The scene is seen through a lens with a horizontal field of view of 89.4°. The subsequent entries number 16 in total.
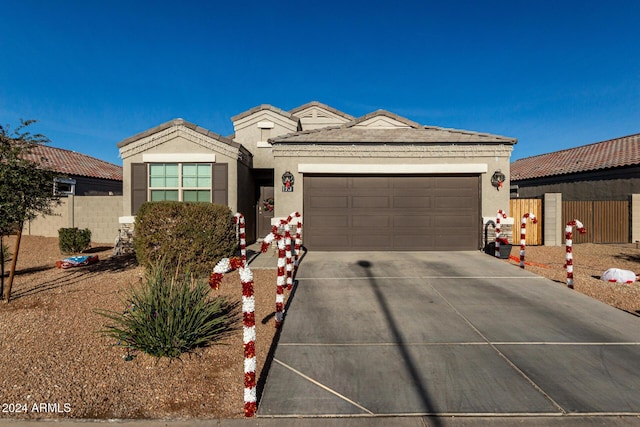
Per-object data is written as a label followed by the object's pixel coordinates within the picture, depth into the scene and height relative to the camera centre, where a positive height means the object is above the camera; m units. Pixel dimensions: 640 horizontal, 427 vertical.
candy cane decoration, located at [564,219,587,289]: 6.53 -0.73
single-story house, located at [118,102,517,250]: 10.42 +1.13
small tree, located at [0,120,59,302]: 5.33 +0.48
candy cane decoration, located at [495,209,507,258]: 9.30 -0.42
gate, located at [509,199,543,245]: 12.34 -0.04
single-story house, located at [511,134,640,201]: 16.02 +2.33
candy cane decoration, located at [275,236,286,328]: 4.67 -1.23
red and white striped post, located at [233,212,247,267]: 7.84 -0.43
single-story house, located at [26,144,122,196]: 18.69 +2.49
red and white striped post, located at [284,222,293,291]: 5.96 -1.06
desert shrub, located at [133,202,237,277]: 6.80 -0.46
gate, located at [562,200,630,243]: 13.47 -0.25
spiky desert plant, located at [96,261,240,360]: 3.71 -1.30
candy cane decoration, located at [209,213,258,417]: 2.76 -0.96
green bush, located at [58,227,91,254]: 10.52 -0.90
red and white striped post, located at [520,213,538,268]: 8.11 -0.59
